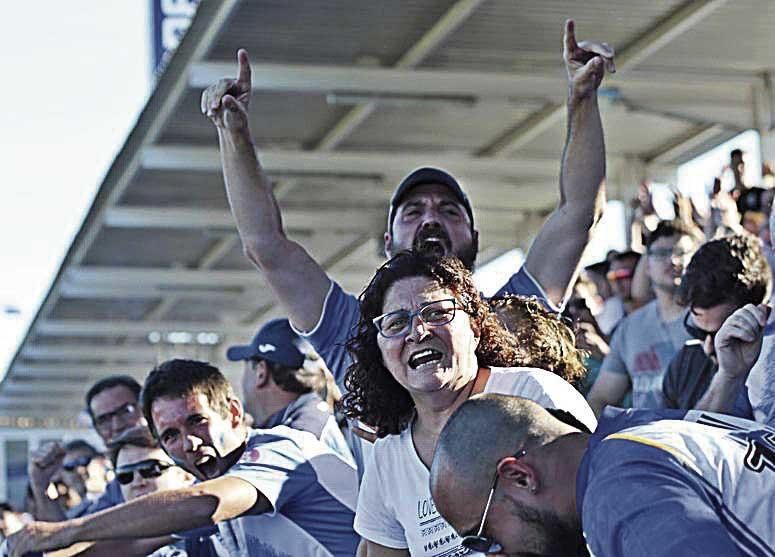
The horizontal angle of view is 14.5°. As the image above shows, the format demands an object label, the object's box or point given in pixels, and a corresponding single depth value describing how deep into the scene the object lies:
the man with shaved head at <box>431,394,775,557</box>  5.03
